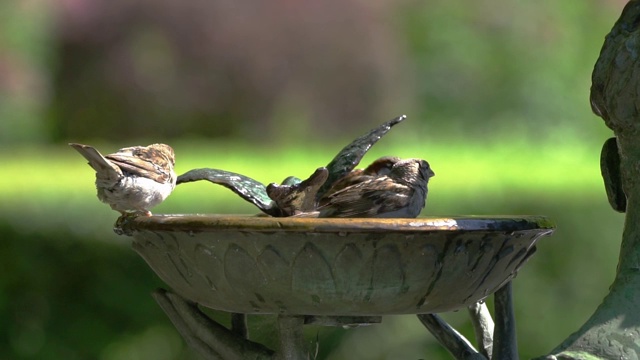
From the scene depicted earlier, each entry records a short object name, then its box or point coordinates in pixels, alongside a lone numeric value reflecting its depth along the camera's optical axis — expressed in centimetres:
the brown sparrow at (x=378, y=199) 451
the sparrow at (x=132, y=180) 623
